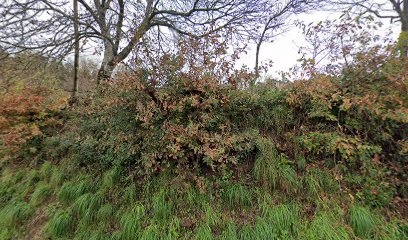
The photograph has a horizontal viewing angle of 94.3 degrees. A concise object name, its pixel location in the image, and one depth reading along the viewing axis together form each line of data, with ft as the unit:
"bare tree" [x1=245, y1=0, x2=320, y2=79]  22.18
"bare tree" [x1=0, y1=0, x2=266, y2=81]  14.30
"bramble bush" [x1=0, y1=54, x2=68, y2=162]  14.12
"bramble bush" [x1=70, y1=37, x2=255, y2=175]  9.71
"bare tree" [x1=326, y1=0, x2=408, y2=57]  18.63
